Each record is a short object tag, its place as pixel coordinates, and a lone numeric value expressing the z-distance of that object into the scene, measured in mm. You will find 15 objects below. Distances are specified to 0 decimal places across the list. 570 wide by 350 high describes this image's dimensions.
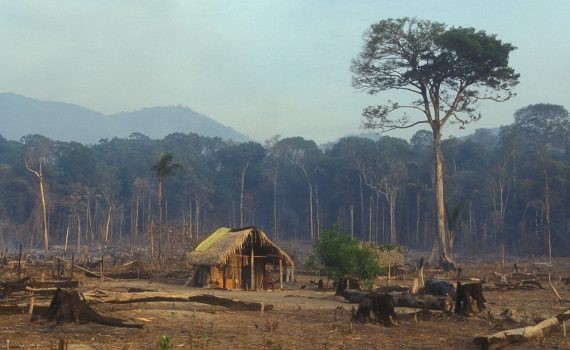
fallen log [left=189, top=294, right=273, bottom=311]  19688
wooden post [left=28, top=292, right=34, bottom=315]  15281
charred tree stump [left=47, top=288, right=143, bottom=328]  13695
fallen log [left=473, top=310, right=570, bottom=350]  12251
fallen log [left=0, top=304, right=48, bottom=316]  15578
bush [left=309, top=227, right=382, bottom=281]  28250
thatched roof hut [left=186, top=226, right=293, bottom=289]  31844
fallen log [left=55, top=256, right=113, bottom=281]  35200
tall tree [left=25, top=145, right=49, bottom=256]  56162
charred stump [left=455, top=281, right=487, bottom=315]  18297
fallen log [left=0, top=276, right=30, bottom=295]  18922
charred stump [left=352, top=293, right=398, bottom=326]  15977
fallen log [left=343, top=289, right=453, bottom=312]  18906
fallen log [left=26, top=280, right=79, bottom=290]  21766
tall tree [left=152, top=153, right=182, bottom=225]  51875
